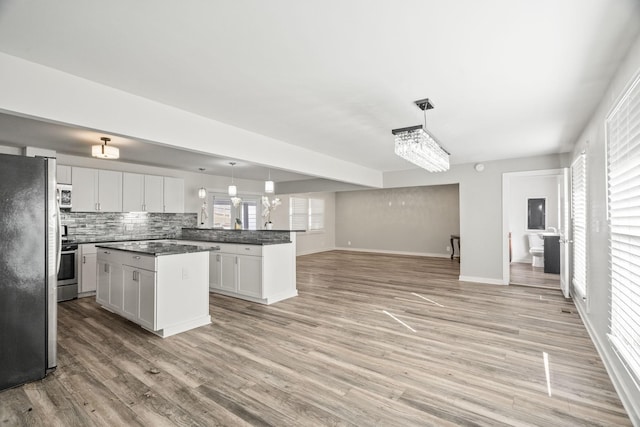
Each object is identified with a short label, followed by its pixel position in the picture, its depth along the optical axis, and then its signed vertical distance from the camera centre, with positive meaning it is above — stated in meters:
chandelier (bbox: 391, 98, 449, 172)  3.09 +0.73
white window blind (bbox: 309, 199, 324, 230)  10.58 +0.06
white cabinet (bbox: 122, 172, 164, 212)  5.80 +0.45
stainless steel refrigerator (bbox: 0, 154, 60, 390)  2.39 -0.40
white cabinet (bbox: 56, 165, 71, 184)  4.98 +0.67
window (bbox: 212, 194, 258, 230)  7.96 +0.10
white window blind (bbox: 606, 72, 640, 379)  1.88 -0.07
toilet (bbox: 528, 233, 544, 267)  7.63 -0.83
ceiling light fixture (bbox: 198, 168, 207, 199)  6.25 +0.45
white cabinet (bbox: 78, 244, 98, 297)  5.11 -0.87
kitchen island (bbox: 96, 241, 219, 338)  3.45 -0.81
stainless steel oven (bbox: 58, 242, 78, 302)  4.85 -0.88
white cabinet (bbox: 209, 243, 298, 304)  4.62 -0.85
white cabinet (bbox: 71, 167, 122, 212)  5.23 +0.45
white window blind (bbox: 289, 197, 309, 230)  9.89 +0.09
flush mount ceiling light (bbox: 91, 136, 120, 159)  3.99 +0.82
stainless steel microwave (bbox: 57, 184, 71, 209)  4.99 +0.34
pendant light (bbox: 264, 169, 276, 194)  5.71 +0.53
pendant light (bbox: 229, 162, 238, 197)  5.85 +0.48
